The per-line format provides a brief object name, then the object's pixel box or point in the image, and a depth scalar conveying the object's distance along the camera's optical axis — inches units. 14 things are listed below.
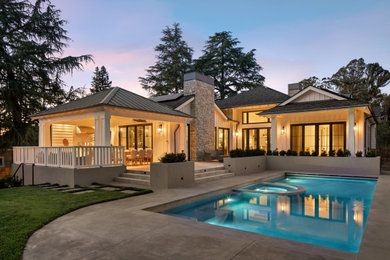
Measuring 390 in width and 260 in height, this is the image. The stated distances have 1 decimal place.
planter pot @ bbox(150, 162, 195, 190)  341.4
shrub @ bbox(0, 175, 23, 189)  445.5
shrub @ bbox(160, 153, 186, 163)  350.9
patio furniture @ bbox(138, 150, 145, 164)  517.3
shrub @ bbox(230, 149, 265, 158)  490.9
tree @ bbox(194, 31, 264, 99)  1285.7
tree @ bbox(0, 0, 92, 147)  626.8
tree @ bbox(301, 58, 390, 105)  1466.5
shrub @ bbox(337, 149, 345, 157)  517.3
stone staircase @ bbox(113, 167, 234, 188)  375.6
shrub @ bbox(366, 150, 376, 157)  493.4
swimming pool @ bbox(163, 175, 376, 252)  193.6
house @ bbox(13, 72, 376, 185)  404.2
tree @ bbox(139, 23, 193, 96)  1305.4
